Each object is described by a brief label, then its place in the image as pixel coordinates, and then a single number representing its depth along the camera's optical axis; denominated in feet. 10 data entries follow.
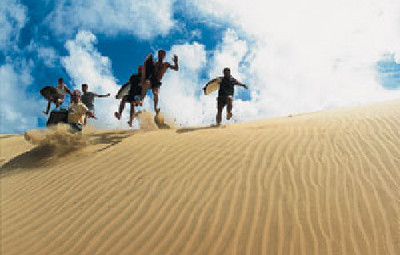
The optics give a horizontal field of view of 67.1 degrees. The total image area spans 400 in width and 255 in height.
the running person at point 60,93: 36.96
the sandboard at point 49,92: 37.14
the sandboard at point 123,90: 30.63
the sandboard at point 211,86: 30.42
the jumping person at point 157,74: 29.01
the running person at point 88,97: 37.32
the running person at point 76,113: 22.45
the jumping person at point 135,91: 29.89
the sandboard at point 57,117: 24.11
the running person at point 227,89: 29.55
